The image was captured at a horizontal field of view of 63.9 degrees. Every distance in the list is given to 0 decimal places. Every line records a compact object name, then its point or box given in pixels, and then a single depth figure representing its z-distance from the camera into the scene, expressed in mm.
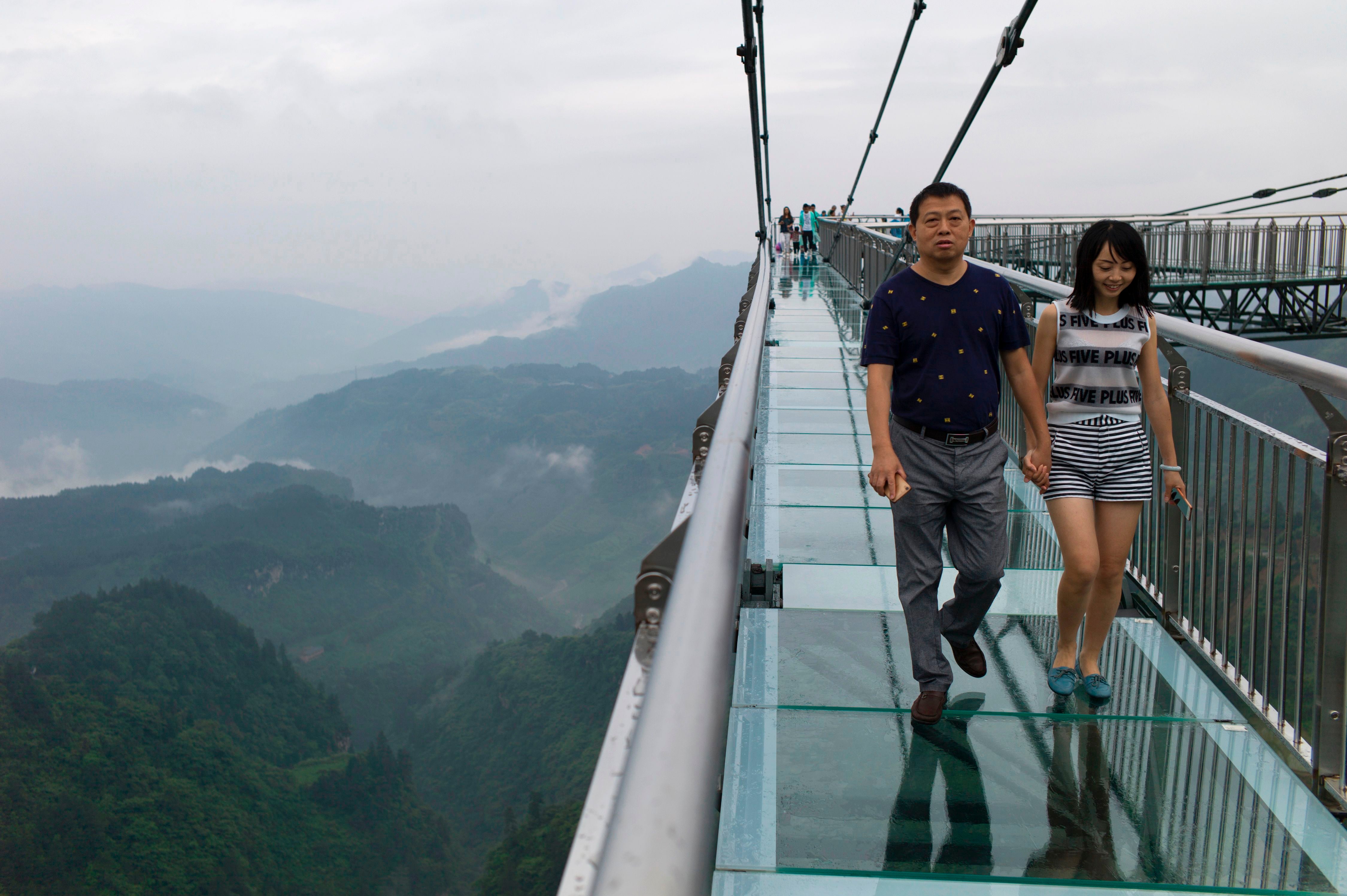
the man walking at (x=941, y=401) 2867
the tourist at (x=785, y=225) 35062
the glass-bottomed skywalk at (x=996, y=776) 2352
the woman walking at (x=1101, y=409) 3080
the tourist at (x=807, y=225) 27625
